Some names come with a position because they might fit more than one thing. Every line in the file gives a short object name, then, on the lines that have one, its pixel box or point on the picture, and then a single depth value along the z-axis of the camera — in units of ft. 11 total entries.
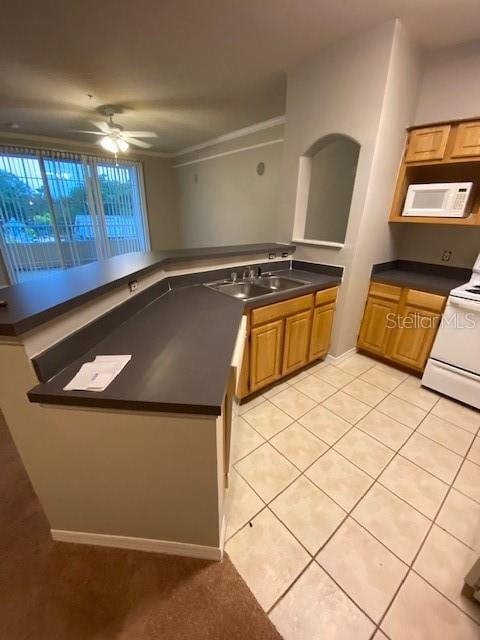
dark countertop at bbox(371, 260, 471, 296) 7.63
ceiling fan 10.98
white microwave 6.93
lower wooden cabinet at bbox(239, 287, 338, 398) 6.64
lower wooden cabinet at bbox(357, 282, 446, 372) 7.70
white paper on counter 3.01
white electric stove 6.72
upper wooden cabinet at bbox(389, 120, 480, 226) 6.71
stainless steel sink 7.45
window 14.37
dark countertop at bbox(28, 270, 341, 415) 2.87
